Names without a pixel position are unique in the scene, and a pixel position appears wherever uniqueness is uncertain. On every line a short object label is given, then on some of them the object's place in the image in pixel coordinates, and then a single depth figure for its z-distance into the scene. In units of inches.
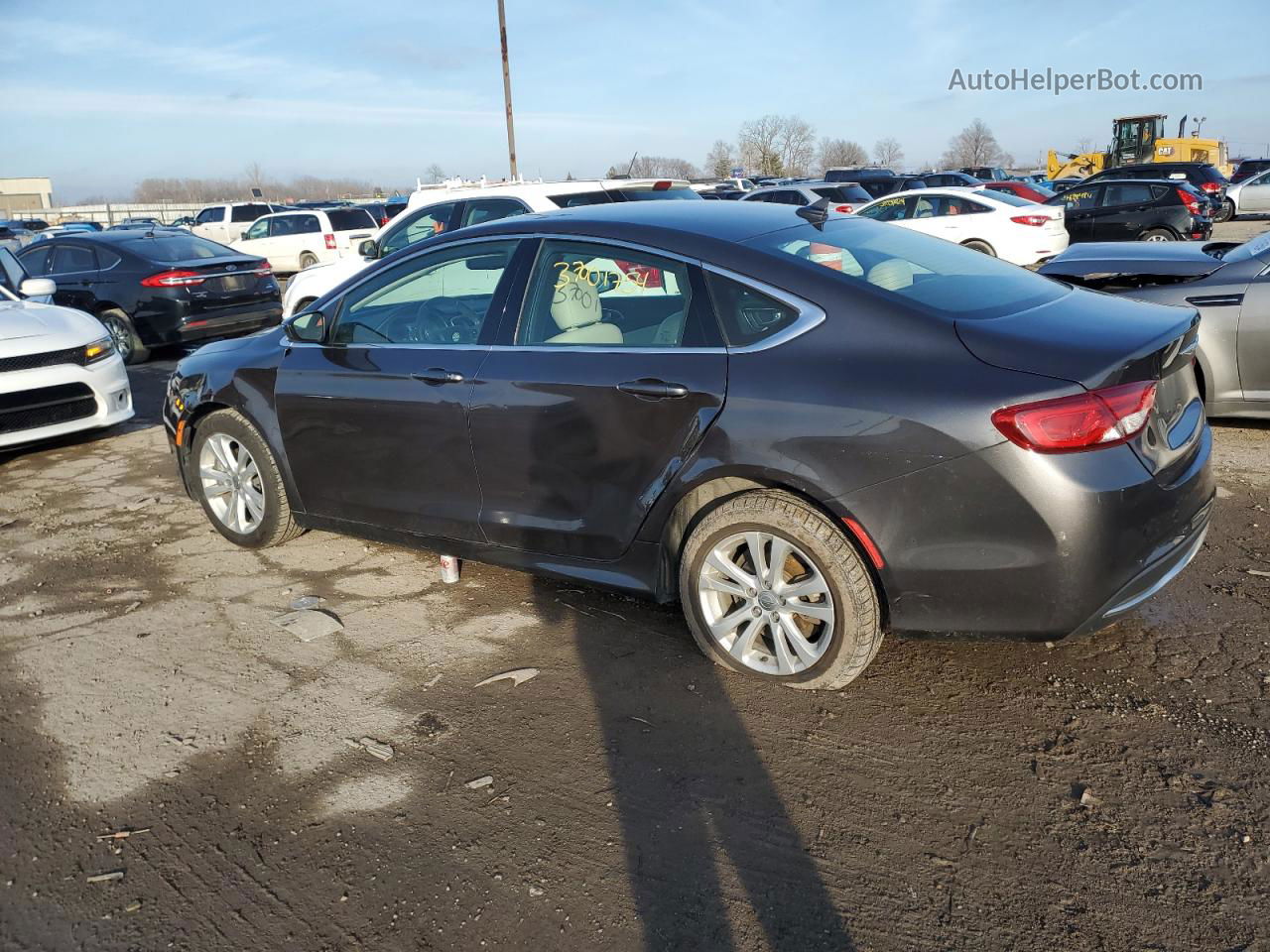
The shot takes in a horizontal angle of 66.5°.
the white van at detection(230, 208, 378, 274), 804.6
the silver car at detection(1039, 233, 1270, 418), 228.8
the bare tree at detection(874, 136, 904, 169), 3826.3
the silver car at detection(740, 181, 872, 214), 716.7
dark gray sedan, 113.9
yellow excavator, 1498.5
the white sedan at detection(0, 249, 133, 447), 262.7
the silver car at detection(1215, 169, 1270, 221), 1075.9
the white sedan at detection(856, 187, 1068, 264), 570.9
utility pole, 1031.6
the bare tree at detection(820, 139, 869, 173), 3668.8
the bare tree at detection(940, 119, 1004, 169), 3730.3
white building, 3405.5
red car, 746.1
